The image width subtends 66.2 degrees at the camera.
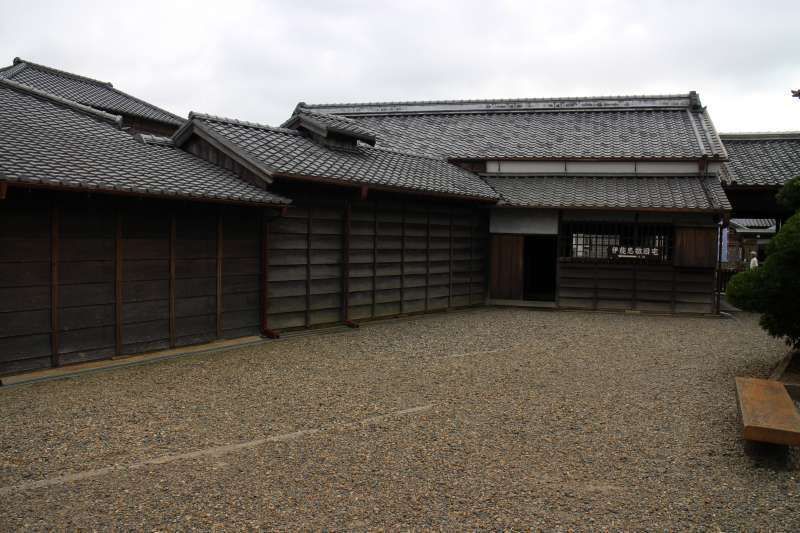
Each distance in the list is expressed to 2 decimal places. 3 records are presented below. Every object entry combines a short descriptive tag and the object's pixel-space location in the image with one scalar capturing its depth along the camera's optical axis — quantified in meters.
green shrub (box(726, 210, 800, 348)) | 7.41
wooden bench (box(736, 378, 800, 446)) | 4.53
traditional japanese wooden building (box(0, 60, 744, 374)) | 7.76
